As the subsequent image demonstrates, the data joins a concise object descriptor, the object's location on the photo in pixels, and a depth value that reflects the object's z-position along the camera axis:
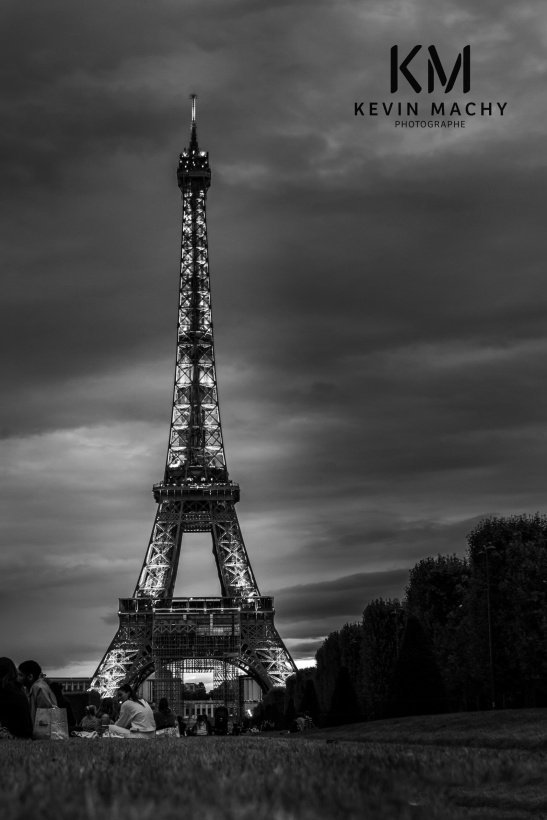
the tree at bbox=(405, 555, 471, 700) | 72.38
